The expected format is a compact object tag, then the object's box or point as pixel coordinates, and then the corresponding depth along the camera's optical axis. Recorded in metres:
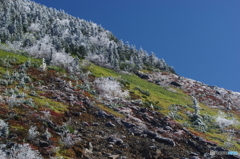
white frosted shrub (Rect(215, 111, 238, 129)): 49.83
